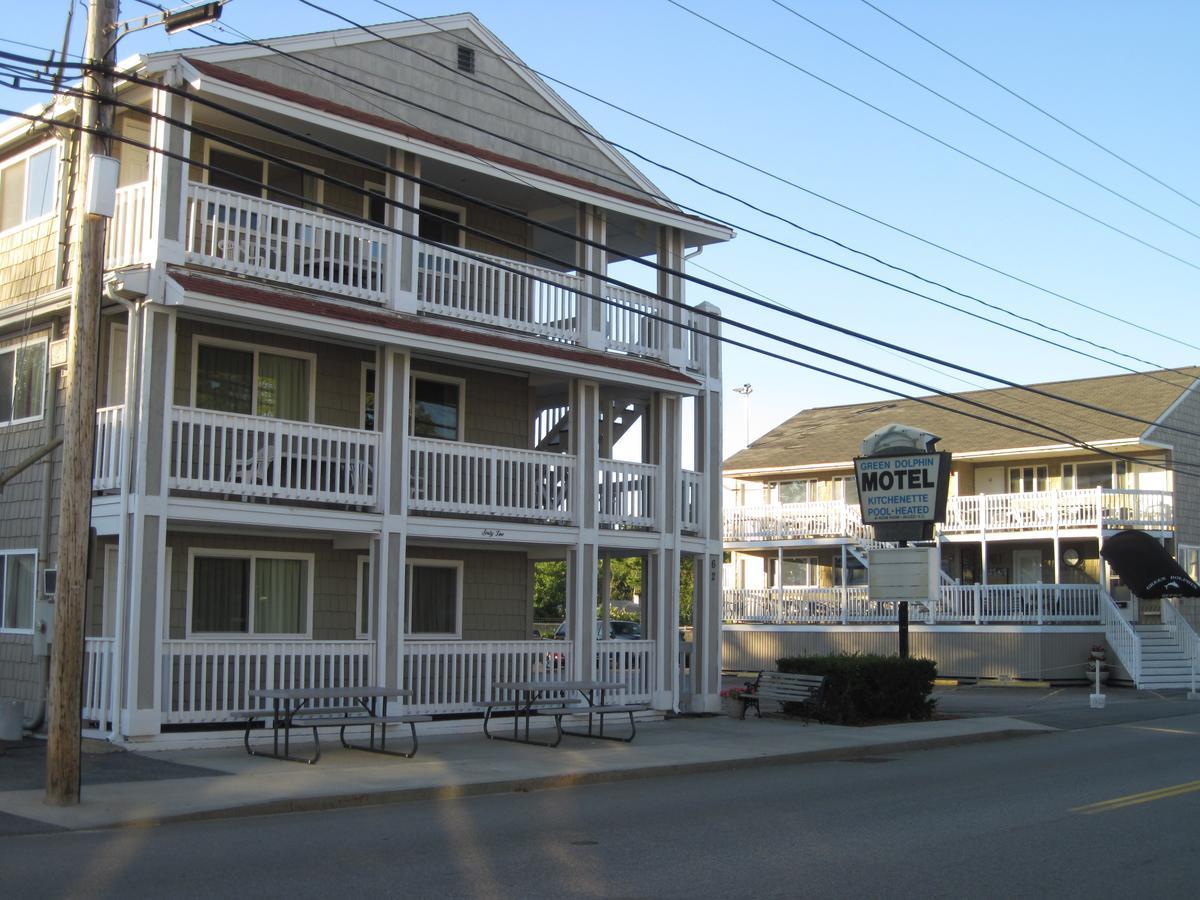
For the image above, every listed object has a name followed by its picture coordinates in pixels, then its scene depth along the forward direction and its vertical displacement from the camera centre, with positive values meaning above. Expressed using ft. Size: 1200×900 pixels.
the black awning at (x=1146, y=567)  110.63 +2.49
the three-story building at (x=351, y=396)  55.62 +9.57
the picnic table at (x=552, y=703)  59.72 -5.07
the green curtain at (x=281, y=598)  63.77 -0.23
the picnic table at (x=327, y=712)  52.06 -4.83
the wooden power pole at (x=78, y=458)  40.09 +4.01
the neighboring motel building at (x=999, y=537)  115.03 +5.58
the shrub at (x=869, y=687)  72.79 -4.94
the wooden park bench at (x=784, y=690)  73.20 -5.11
